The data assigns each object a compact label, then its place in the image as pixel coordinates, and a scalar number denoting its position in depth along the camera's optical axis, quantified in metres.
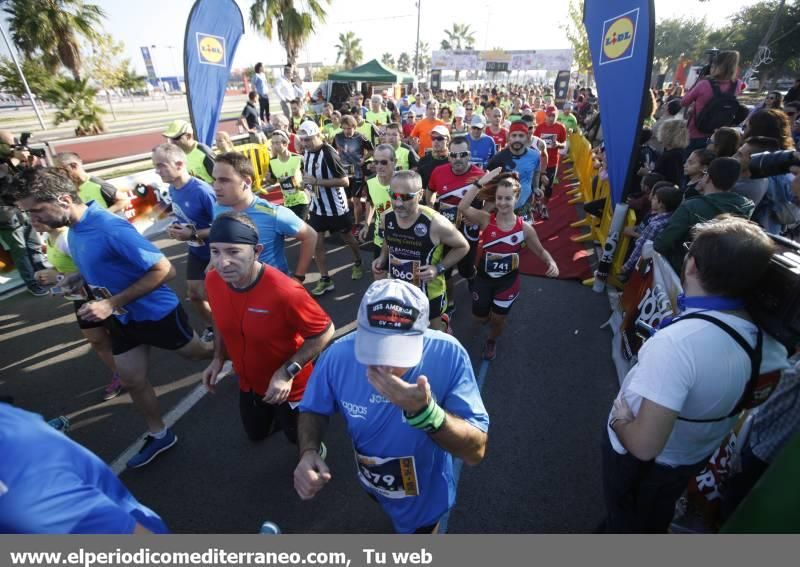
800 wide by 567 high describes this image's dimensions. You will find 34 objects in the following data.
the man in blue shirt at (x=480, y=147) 7.15
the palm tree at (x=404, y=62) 99.31
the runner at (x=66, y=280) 2.98
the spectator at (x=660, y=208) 3.97
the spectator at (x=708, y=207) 3.04
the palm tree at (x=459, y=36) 84.19
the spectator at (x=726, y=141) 3.95
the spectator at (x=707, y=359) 1.54
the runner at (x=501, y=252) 3.98
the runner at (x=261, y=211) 3.49
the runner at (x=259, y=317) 2.36
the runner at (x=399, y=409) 1.43
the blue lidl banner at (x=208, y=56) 7.05
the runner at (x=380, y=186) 4.59
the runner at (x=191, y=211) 3.89
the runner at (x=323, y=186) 5.82
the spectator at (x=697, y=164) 4.05
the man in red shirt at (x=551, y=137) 9.37
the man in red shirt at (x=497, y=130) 9.25
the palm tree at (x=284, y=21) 20.20
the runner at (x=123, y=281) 2.68
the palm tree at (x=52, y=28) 16.58
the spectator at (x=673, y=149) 5.05
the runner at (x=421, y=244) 3.57
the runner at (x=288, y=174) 6.23
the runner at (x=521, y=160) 5.98
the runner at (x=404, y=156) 6.21
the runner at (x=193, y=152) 5.44
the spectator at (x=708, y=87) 5.50
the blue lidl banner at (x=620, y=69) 4.42
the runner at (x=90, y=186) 4.31
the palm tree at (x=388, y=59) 89.11
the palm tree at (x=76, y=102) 14.62
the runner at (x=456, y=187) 4.96
